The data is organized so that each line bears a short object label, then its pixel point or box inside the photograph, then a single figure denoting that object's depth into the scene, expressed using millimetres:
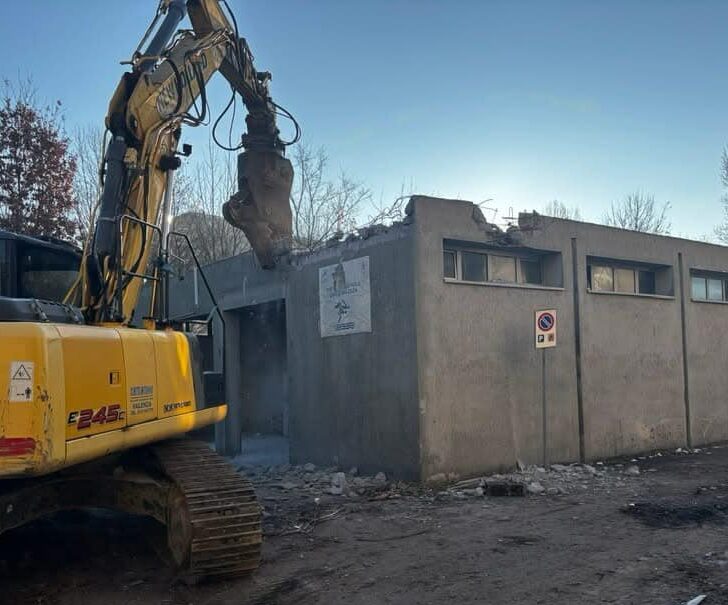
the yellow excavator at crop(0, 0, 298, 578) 4602
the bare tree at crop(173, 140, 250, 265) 25188
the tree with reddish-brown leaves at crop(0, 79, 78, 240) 22631
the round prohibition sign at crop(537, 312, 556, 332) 11109
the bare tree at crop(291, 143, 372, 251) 24672
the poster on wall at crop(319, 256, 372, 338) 11105
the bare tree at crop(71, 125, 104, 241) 24375
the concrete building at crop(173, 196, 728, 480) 10453
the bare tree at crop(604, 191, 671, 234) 35562
